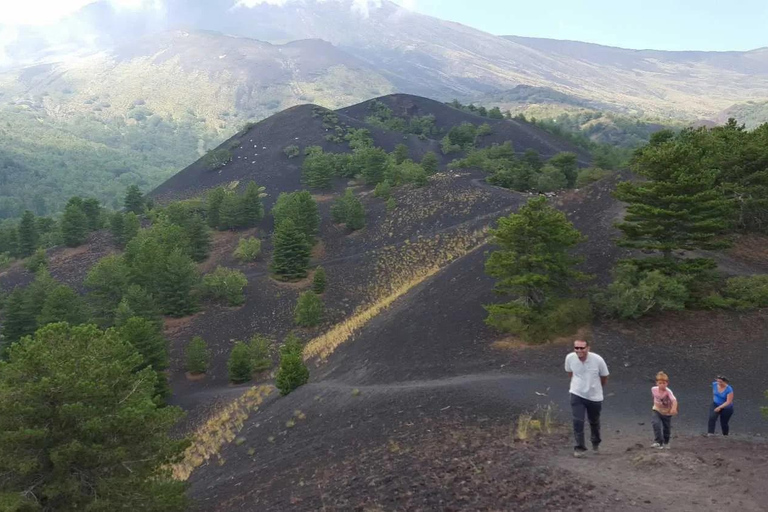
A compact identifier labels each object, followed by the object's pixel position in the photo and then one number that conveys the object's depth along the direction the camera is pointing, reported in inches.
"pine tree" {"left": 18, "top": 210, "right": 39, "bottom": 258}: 2046.0
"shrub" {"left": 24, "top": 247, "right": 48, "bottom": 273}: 1814.7
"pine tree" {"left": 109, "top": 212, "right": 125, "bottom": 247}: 1951.3
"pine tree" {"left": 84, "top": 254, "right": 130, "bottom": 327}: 1282.0
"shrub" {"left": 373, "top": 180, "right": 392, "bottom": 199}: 1882.4
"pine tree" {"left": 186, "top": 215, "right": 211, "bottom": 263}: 1718.8
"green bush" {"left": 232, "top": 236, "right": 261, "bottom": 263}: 1636.3
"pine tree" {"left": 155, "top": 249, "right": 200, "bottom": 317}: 1299.2
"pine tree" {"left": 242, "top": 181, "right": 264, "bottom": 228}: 2004.2
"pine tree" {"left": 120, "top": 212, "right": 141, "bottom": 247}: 1947.6
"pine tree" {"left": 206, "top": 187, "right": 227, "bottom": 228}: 2031.3
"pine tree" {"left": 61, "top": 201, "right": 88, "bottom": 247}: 1953.7
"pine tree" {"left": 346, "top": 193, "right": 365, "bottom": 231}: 1712.6
